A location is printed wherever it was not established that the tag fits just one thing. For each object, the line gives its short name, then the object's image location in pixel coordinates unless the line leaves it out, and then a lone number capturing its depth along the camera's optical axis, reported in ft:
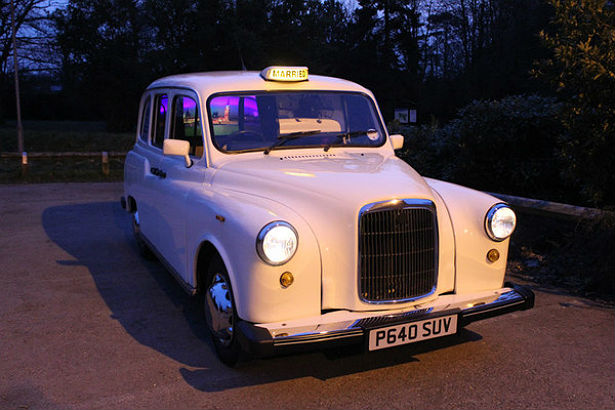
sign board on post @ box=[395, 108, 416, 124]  47.65
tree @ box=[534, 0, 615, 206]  19.45
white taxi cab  10.77
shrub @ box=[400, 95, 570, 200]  26.27
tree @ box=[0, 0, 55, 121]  93.76
